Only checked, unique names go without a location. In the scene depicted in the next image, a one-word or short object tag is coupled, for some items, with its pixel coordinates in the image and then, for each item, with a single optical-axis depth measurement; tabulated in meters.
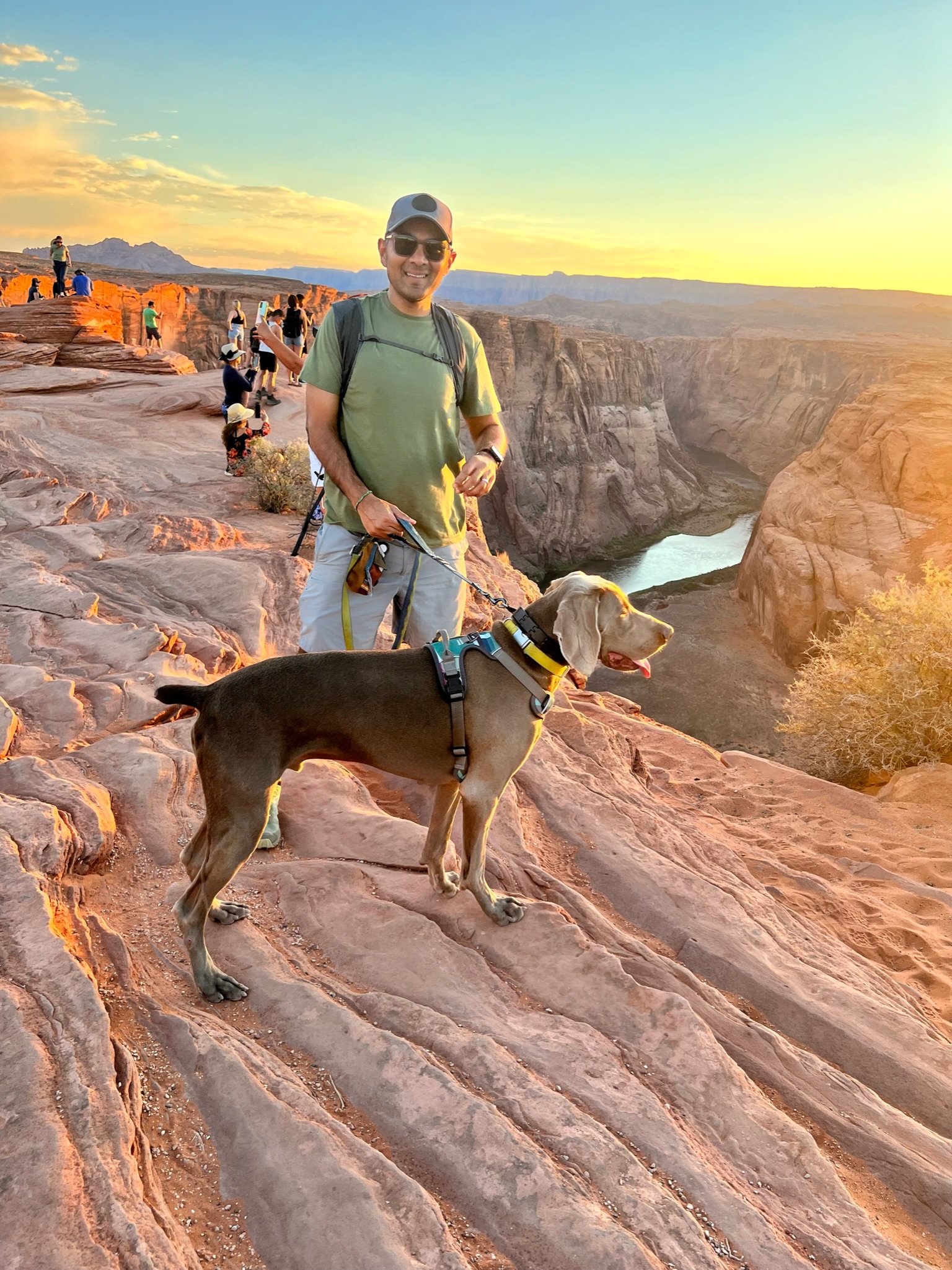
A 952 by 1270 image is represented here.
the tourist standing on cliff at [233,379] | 13.69
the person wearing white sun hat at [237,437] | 12.69
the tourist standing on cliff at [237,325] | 19.22
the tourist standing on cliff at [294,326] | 16.45
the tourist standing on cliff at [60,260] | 24.32
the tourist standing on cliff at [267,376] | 16.94
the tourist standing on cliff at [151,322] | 25.73
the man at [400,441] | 3.54
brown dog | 2.99
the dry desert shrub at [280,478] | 11.95
